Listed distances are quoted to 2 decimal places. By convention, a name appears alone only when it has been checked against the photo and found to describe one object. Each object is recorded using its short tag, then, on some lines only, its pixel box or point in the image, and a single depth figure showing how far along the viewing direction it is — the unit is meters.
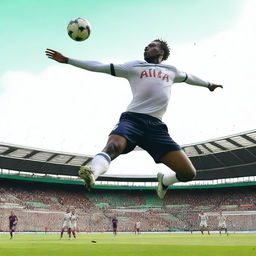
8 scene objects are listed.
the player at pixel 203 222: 30.70
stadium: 44.56
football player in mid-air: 5.48
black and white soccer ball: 6.67
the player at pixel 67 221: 22.84
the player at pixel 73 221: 22.33
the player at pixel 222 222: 34.47
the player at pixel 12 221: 23.48
